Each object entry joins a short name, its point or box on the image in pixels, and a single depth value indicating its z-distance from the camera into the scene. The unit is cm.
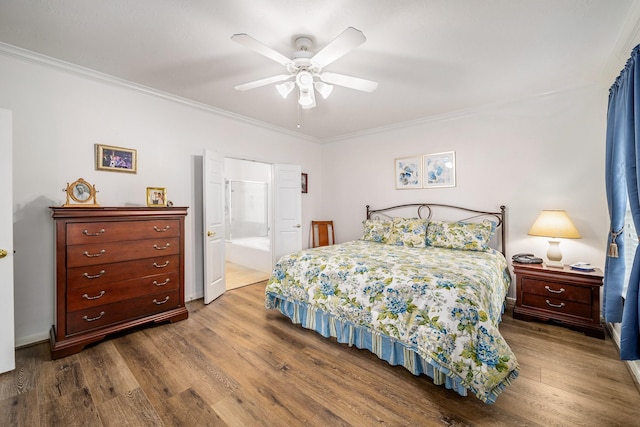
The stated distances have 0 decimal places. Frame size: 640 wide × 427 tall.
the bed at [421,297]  165
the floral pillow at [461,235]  324
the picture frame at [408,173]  414
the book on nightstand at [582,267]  269
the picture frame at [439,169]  385
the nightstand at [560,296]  254
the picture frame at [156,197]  282
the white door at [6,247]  193
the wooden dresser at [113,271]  221
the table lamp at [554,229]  278
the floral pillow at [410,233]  358
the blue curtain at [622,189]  167
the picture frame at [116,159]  275
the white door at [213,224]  337
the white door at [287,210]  448
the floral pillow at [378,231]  387
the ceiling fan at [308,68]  173
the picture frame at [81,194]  232
